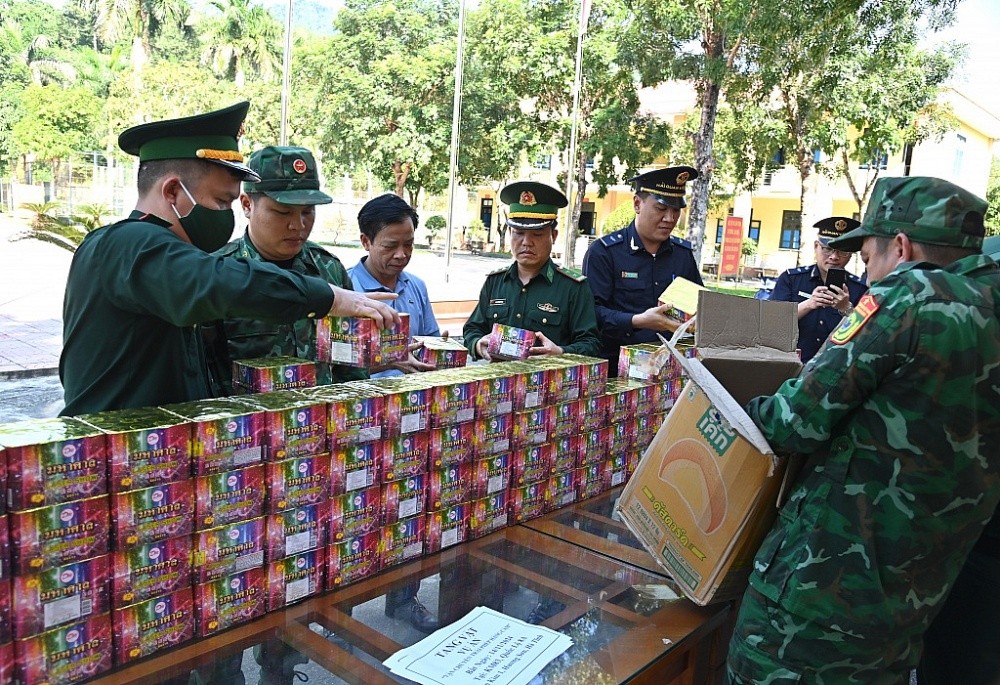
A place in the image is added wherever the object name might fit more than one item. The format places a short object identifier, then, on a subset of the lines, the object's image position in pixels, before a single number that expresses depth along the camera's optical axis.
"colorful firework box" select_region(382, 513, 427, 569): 1.63
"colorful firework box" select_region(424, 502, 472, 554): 1.72
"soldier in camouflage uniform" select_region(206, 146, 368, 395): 1.95
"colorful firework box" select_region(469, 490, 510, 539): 1.83
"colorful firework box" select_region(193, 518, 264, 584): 1.30
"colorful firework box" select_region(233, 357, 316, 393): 1.59
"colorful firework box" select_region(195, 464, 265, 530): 1.28
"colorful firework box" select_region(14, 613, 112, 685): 1.10
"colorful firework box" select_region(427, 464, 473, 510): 1.70
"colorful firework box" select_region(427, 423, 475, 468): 1.67
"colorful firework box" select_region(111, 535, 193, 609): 1.19
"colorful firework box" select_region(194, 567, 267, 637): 1.33
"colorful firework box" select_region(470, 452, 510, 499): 1.81
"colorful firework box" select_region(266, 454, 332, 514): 1.38
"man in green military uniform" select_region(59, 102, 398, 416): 1.35
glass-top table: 1.29
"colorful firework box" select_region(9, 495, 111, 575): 1.07
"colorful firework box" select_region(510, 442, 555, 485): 1.93
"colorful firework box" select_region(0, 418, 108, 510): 1.06
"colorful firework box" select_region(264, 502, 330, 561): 1.40
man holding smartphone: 3.87
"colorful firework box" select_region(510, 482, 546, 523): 1.95
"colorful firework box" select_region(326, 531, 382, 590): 1.53
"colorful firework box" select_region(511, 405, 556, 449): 1.89
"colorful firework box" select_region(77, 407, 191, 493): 1.16
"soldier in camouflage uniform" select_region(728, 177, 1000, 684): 1.36
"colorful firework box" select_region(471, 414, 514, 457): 1.77
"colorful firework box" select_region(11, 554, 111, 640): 1.09
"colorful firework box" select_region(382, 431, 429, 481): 1.57
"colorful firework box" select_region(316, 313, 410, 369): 1.67
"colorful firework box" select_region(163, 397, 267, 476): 1.26
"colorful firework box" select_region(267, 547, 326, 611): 1.43
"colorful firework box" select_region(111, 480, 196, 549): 1.18
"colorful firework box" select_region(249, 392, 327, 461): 1.36
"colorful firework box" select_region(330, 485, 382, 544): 1.51
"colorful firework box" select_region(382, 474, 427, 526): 1.60
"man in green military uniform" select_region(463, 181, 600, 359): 2.88
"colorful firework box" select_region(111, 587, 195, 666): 1.22
